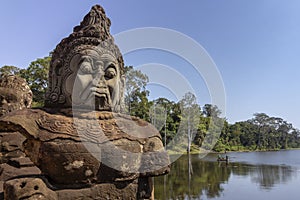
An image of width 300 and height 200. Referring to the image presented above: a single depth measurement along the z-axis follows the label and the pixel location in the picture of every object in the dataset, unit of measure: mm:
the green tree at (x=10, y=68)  18453
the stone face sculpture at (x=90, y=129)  2012
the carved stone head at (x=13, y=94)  3893
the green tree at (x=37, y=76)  17250
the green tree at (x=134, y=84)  17142
